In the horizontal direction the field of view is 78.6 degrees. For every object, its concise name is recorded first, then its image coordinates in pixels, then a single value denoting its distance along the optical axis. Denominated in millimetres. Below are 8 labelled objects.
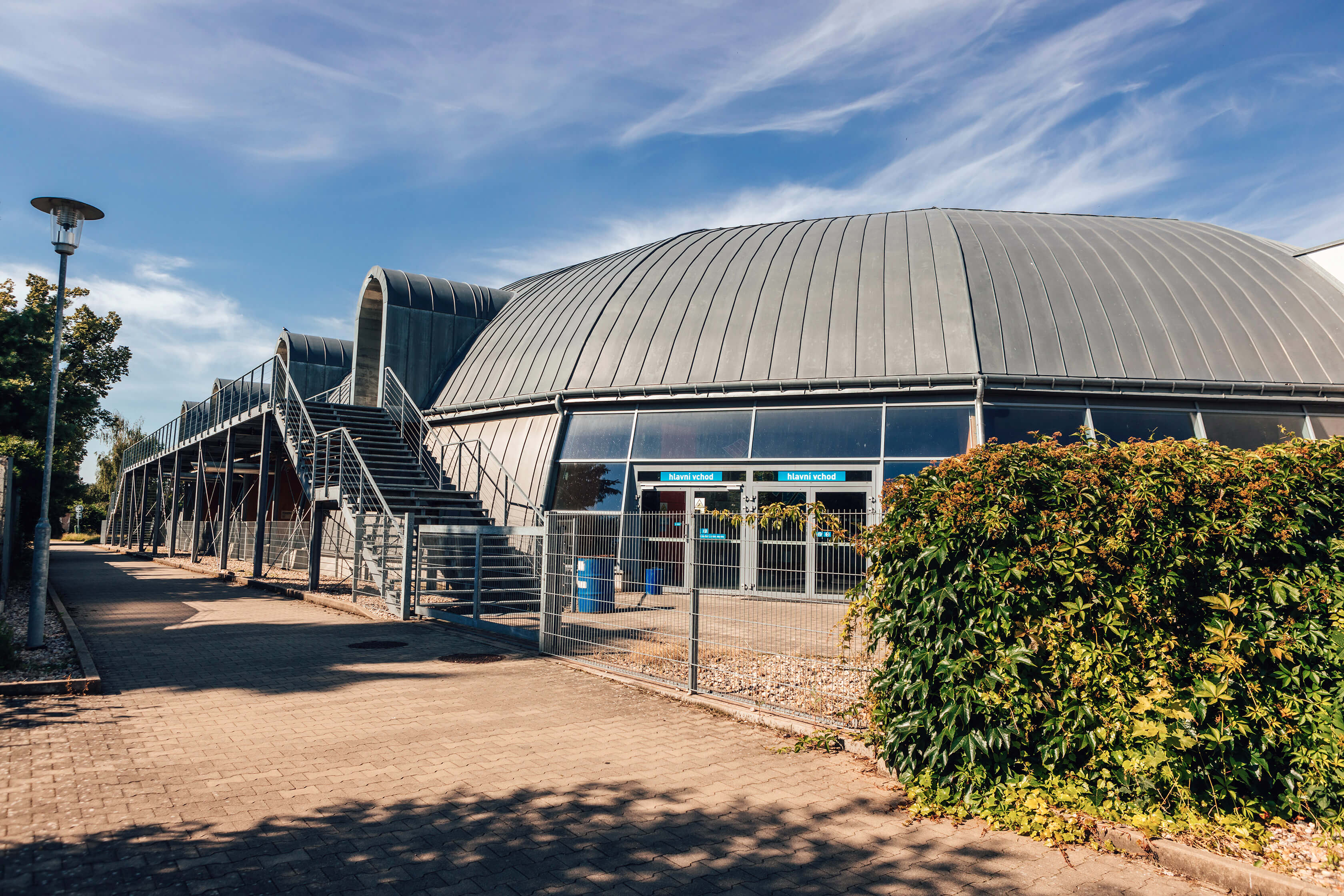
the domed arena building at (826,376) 17453
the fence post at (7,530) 13641
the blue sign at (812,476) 18000
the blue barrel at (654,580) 9016
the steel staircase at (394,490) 14906
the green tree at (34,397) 18062
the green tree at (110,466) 67000
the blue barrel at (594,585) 10031
